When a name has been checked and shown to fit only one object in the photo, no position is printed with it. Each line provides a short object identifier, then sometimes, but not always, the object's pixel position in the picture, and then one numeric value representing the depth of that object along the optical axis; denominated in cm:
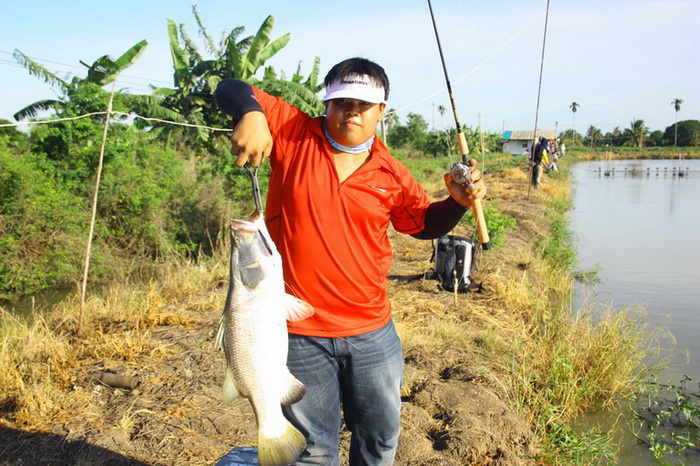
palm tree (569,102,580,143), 11800
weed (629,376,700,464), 507
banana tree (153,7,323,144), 1380
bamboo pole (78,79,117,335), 540
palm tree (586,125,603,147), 10962
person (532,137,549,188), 2036
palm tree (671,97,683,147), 10945
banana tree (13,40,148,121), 1184
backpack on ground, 784
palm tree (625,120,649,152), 9500
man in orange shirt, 225
